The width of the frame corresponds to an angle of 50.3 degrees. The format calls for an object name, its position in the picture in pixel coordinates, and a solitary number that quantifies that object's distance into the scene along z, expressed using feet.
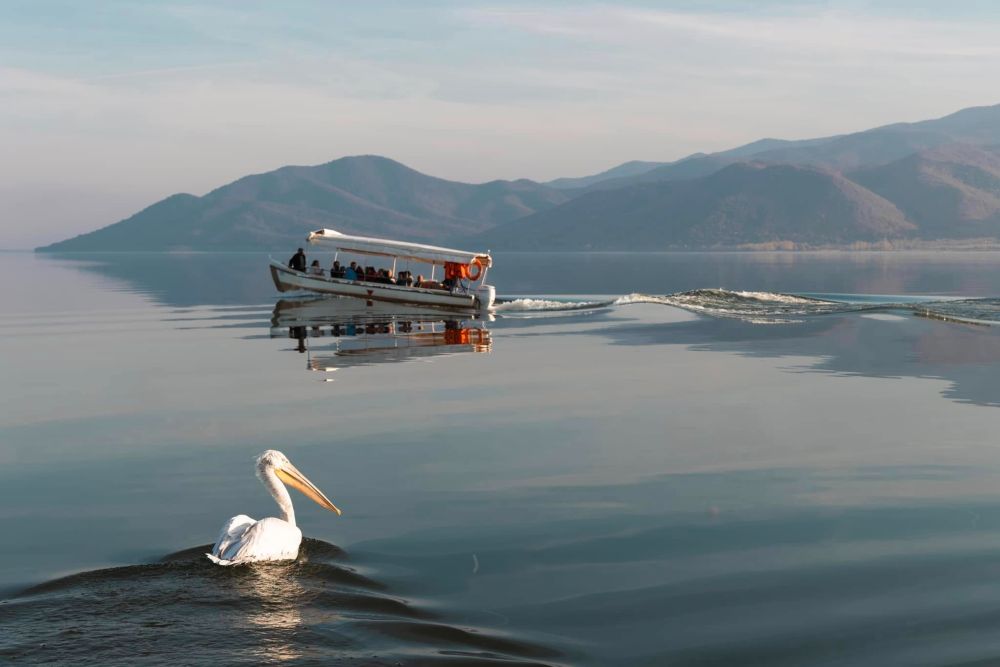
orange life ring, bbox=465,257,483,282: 195.85
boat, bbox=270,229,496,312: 187.11
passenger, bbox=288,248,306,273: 216.95
